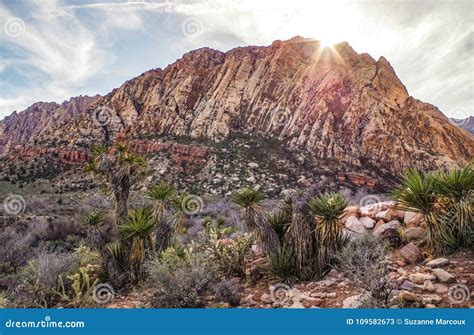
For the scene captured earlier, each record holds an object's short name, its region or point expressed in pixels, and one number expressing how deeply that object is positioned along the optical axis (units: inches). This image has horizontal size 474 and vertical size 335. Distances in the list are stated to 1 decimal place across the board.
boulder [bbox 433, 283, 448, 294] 242.3
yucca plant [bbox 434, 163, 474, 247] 283.3
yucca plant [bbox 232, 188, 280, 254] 338.6
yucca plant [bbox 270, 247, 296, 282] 316.2
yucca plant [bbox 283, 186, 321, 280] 315.0
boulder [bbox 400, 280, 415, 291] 253.6
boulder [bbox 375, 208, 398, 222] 396.8
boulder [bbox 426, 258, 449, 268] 273.0
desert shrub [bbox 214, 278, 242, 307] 288.7
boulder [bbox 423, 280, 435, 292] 247.0
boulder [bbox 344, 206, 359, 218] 422.2
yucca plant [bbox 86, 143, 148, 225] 433.7
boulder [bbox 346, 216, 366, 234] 378.3
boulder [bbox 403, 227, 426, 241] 342.0
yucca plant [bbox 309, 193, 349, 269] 314.5
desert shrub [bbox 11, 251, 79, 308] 318.7
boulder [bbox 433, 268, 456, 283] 249.3
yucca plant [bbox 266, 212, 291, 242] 351.6
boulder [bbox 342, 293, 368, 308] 240.0
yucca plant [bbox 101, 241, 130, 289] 365.7
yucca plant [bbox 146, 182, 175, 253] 400.2
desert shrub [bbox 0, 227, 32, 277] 558.0
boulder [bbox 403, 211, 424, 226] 363.0
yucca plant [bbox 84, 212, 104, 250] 403.8
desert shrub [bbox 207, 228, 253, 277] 357.4
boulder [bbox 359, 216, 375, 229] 392.9
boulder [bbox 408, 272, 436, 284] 257.0
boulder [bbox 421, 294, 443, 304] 232.8
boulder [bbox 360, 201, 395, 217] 416.8
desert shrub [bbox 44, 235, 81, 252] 650.0
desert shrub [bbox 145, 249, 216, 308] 295.7
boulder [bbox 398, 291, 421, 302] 232.7
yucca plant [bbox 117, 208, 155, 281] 362.9
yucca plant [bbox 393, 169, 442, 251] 296.7
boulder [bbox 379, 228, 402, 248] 344.8
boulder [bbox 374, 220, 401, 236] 366.1
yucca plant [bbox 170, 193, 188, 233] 413.6
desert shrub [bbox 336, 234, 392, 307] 231.8
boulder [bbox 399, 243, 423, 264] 299.9
